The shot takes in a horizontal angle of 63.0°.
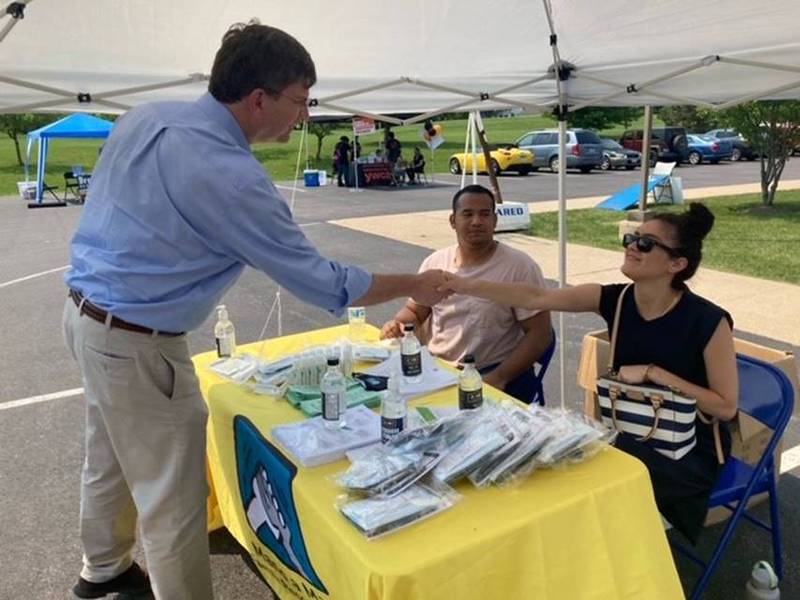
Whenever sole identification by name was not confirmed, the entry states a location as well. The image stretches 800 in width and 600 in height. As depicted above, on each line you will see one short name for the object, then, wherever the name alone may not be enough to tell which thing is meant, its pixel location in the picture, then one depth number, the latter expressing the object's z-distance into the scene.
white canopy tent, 2.96
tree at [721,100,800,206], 14.02
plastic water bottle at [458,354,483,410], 2.22
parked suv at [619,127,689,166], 26.66
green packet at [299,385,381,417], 2.38
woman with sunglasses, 2.45
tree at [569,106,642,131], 40.66
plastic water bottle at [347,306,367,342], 3.49
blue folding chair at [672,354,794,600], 2.41
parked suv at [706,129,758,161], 27.78
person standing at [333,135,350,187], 21.50
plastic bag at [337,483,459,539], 1.64
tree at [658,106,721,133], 37.53
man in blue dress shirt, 1.95
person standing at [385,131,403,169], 22.92
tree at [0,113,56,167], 29.56
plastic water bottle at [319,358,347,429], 2.21
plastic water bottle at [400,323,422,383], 2.64
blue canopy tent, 17.55
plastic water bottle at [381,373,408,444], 2.04
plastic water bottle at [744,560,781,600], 2.25
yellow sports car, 23.91
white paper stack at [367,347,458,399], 2.54
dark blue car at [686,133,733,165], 27.06
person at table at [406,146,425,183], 22.31
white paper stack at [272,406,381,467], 2.00
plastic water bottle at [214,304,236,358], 3.12
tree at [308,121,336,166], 31.12
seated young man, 3.29
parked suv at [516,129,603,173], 23.78
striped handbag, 2.42
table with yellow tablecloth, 1.56
